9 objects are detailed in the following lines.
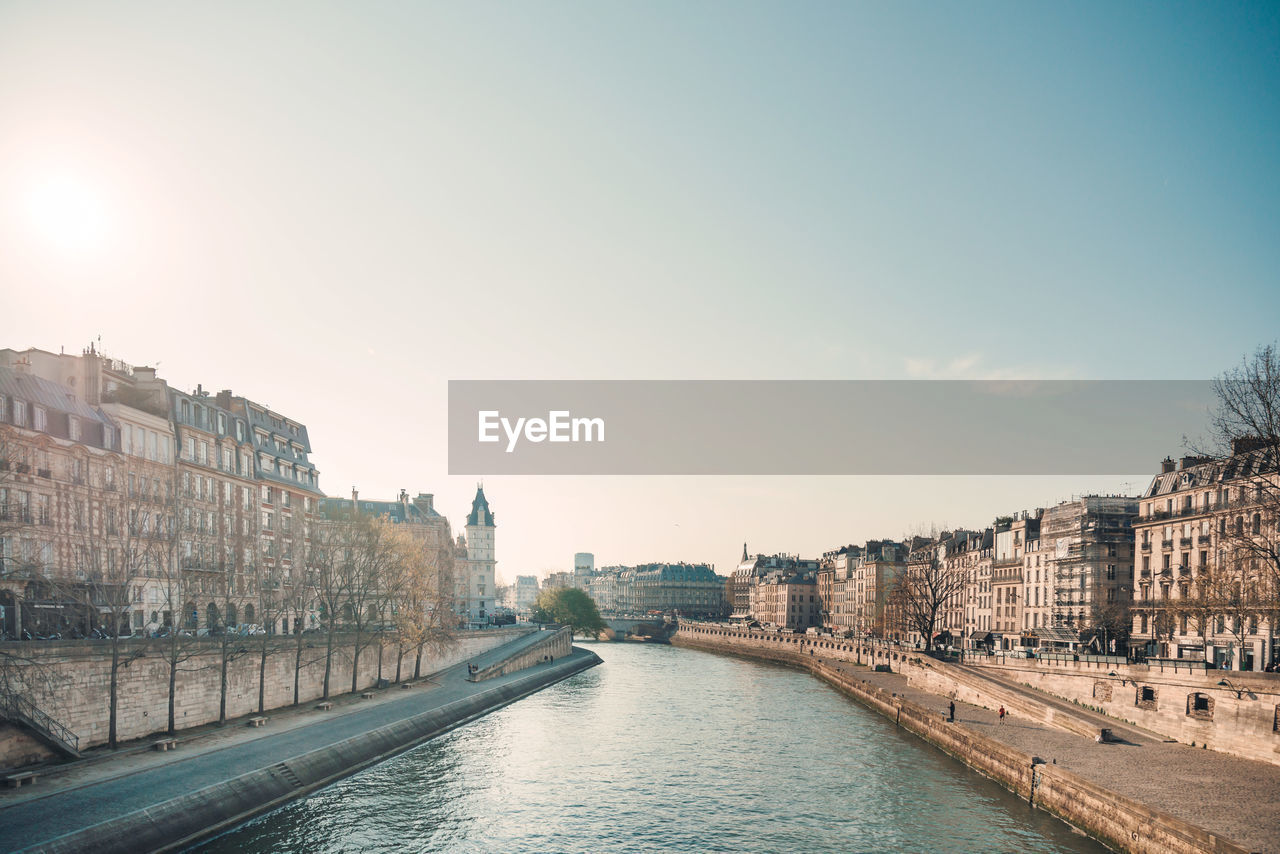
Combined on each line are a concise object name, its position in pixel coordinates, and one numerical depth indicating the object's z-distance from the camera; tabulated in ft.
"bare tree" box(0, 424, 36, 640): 146.61
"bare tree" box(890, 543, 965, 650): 308.81
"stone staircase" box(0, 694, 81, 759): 113.29
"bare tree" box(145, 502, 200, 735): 146.30
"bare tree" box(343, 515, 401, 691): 221.87
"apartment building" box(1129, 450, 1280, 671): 174.81
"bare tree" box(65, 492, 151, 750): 134.92
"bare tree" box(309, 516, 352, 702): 206.49
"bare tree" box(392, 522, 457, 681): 242.99
